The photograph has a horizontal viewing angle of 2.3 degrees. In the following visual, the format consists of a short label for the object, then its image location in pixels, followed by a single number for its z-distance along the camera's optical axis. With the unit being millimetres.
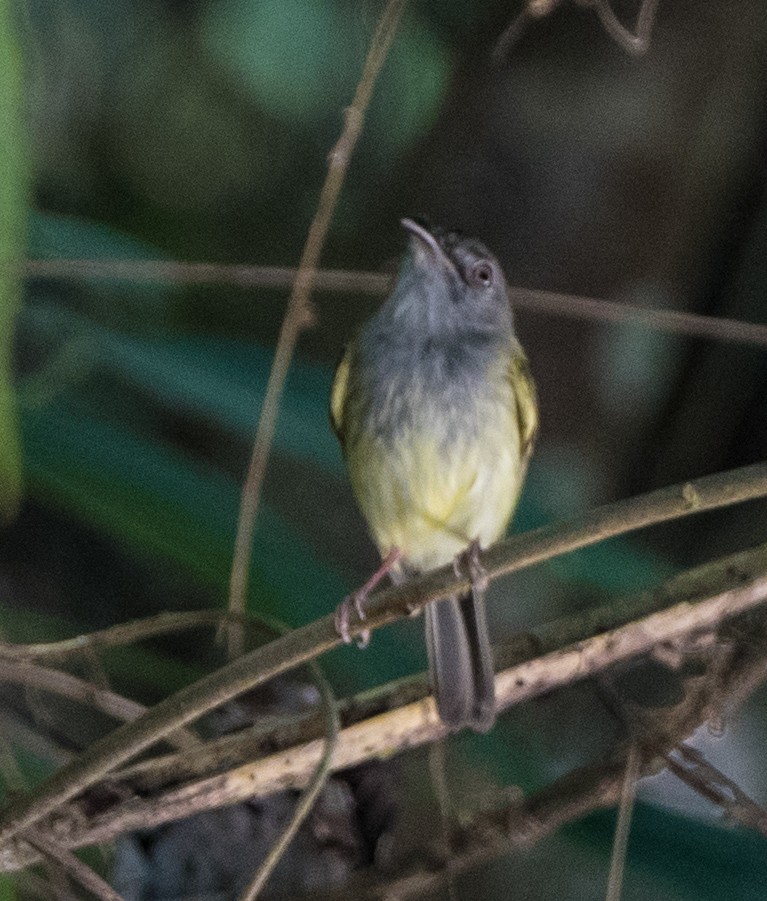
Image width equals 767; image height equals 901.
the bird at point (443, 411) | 3141
